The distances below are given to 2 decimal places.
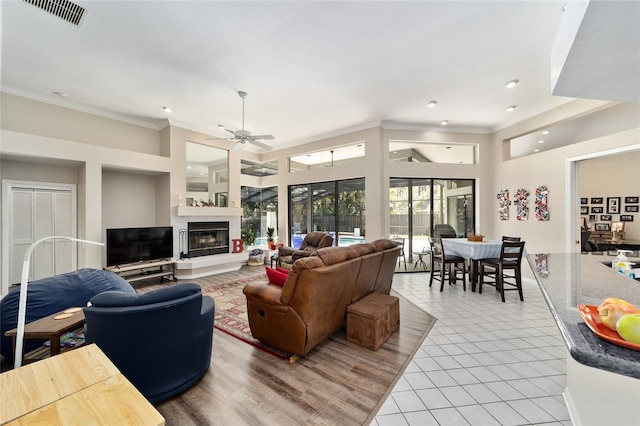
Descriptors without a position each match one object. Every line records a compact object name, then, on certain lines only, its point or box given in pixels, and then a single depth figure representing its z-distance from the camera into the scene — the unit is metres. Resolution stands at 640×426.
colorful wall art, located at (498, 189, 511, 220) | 5.49
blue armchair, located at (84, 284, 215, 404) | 1.73
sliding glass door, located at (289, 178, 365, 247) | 6.13
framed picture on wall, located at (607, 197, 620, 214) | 5.91
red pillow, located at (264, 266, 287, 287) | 2.69
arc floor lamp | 1.39
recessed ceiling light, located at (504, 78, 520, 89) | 3.73
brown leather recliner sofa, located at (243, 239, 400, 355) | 2.30
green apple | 0.80
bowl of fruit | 0.81
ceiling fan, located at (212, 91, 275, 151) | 4.11
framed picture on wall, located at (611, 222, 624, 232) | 5.78
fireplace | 5.76
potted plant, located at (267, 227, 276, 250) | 7.22
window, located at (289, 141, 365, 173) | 6.14
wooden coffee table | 1.76
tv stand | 4.69
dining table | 4.34
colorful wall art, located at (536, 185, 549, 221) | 4.70
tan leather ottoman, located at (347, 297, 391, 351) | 2.57
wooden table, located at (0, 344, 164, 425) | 0.81
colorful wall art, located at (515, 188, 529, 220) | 5.06
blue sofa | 2.21
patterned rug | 2.73
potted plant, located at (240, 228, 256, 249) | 7.00
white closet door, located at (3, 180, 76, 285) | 4.16
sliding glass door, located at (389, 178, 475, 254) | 5.85
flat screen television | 4.64
